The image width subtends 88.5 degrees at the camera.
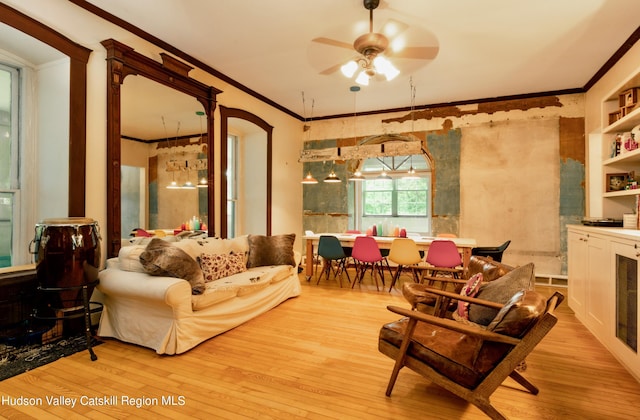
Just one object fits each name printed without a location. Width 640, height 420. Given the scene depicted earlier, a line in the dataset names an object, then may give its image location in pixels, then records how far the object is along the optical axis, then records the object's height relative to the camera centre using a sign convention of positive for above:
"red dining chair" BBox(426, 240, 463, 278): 4.68 -0.63
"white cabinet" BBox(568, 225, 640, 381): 2.52 -0.69
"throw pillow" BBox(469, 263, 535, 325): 2.28 -0.57
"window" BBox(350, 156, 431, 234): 6.70 +0.33
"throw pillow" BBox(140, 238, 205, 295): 3.03 -0.50
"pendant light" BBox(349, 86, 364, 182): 5.58 +1.89
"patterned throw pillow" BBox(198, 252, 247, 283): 3.71 -0.65
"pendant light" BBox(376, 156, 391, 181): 6.44 +0.69
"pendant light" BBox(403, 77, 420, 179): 5.35 +2.01
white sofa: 2.83 -0.90
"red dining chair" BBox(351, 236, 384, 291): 5.05 -0.62
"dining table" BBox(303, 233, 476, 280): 4.84 -0.52
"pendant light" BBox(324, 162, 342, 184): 6.02 +0.60
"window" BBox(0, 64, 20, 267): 3.04 +0.44
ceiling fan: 3.25 +1.67
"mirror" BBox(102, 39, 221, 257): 3.37 +1.02
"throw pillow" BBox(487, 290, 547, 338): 1.77 -0.57
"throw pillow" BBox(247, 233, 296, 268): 4.50 -0.56
